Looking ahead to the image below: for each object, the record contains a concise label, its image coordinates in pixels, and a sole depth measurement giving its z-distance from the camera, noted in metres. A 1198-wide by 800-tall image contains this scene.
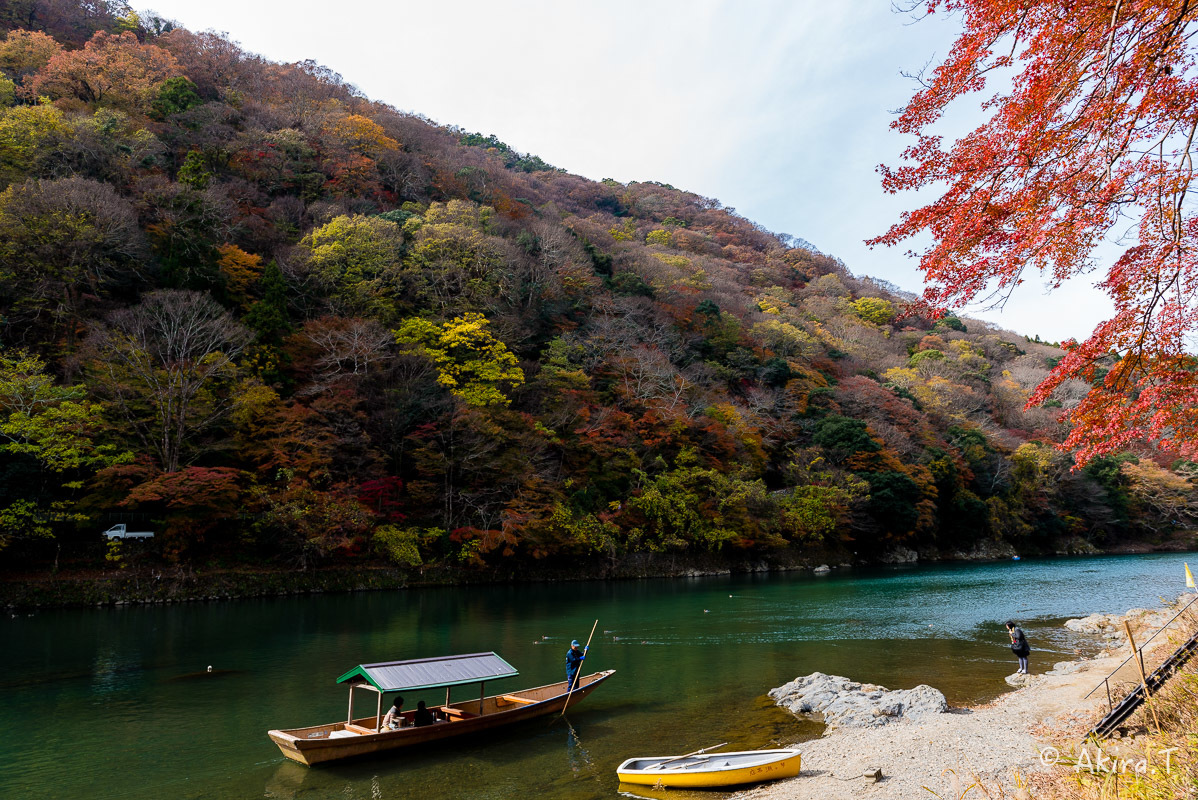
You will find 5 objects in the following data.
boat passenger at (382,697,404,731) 10.88
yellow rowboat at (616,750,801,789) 9.05
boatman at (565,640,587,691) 13.05
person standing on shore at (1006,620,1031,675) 15.06
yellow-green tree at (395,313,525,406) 36.16
